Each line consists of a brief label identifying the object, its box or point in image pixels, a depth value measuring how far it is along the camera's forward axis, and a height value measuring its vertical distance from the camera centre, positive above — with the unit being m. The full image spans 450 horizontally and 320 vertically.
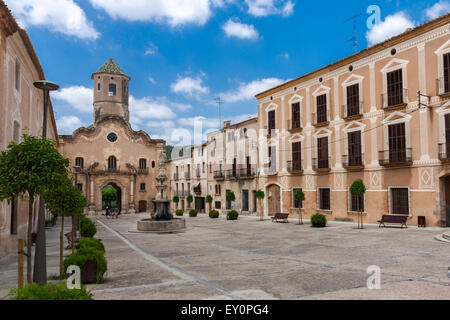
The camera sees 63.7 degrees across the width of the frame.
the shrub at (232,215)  30.38 -2.72
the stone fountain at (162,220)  21.72 -2.31
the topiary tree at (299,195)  25.59 -0.91
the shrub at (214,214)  33.45 -2.89
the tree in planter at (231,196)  34.44 -1.27
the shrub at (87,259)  8.34 -1.76
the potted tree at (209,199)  39.50 -1.77
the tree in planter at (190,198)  44.50 -1.93
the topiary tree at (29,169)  6.65 +0.28
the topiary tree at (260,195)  30.12 -1.05
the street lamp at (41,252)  7.85 -1.48
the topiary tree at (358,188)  21.09 -0.37
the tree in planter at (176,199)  47.97 -2.12
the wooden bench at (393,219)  19.89 -2.11
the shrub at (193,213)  37.56 -3.12
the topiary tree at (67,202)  11.47 -0.62
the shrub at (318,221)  22.14 -2.38
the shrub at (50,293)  4.06 -1.27
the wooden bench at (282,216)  25.90 -2.44
